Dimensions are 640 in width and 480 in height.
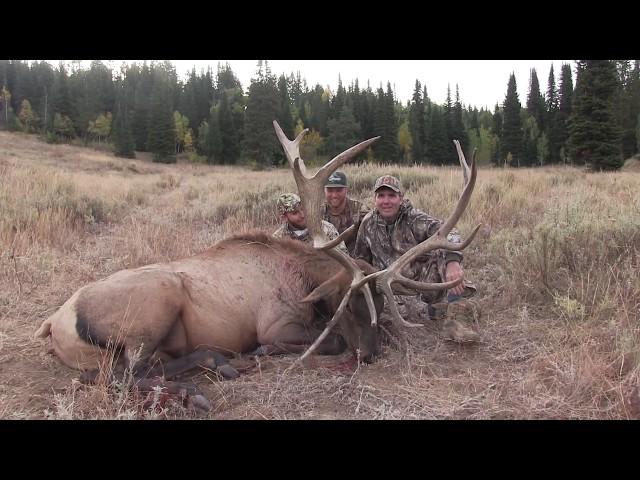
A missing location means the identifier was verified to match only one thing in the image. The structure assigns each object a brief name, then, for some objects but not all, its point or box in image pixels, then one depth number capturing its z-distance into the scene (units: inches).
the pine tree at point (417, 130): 2090.9
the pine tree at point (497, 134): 1835.6
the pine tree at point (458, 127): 1933.2
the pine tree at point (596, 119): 1065.5
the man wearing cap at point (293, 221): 235.6
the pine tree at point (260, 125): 1903.3
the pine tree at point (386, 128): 1910.8
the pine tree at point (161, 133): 2126.0
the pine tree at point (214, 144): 2126.0
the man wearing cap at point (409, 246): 195.5
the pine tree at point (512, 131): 1788.9
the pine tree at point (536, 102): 2035.8
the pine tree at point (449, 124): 1815.9
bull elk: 147.9
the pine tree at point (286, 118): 2062.0
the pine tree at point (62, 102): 2506.2
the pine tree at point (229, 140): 2159.2
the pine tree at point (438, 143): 1831.9
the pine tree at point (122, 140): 2075.5
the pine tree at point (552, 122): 1646.0
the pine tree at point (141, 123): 2381.9
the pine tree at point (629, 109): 1469.0
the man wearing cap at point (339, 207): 250.8
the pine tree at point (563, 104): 1619.1
